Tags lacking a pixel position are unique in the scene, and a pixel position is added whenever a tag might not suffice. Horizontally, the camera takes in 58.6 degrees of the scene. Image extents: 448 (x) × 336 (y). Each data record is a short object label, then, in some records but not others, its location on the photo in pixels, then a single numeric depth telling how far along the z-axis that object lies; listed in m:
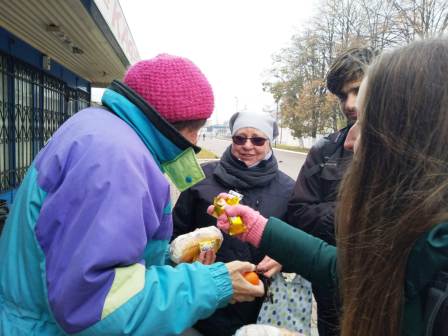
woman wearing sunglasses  2.19
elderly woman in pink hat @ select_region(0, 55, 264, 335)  1.00
